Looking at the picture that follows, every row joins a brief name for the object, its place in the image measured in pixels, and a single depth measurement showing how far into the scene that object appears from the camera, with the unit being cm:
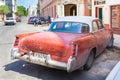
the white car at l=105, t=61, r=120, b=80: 143
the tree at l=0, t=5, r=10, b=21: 3311
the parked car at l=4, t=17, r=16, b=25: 1883
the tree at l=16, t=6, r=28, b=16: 5779
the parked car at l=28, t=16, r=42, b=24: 1882
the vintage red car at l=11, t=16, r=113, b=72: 286
